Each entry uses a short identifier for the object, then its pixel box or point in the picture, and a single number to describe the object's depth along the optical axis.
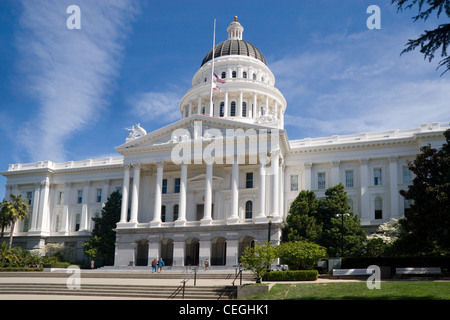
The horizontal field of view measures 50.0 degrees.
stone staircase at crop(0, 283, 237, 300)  25.54
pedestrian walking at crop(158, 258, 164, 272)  44.05
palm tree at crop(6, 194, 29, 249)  59.59
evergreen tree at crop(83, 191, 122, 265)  55.81
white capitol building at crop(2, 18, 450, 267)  49.91
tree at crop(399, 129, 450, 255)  33.38
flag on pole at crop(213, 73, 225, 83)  61.78
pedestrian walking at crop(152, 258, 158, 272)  42.94
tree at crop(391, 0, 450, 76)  15.30
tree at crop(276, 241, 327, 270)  37.03
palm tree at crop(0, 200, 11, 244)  59.53
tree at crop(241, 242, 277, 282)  28.34
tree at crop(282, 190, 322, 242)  45.69
